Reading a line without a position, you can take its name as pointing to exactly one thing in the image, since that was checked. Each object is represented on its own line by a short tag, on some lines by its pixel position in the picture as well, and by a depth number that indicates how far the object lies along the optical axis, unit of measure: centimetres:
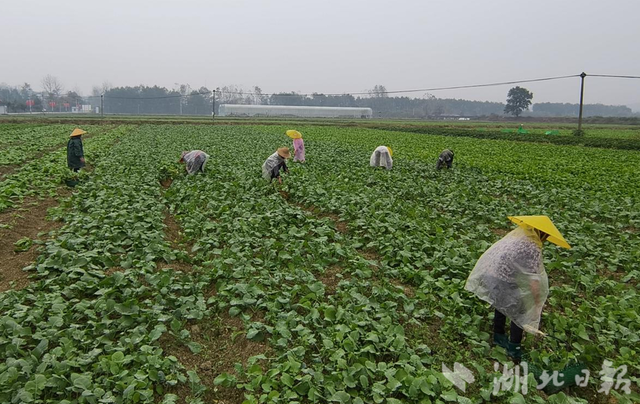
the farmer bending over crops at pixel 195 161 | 1273
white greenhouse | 9581
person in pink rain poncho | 1570
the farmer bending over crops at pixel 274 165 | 1136
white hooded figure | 1480
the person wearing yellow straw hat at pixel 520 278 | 414
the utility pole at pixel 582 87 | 3228
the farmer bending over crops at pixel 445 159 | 1512
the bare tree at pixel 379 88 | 15720
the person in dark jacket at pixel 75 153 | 1177
